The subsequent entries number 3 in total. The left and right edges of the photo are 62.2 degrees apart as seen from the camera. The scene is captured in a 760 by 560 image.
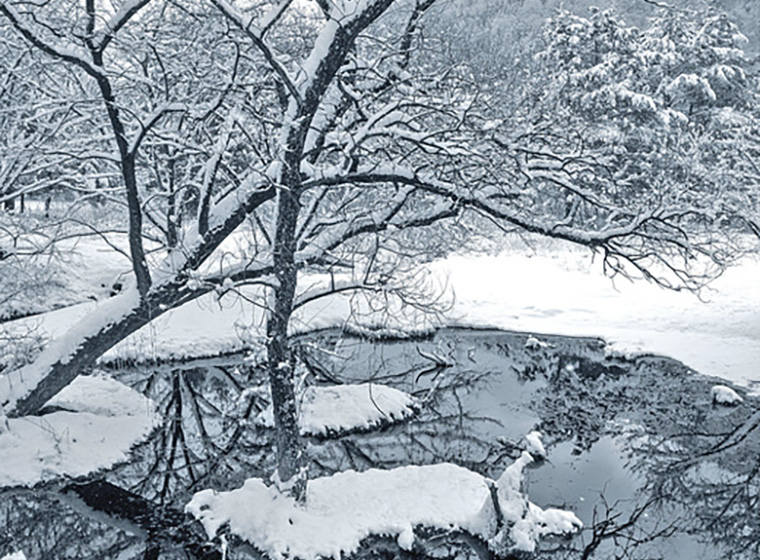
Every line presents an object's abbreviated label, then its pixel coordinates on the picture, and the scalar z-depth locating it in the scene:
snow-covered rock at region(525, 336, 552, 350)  15.01
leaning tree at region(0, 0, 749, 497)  6.25
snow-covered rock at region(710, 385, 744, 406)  11.23
